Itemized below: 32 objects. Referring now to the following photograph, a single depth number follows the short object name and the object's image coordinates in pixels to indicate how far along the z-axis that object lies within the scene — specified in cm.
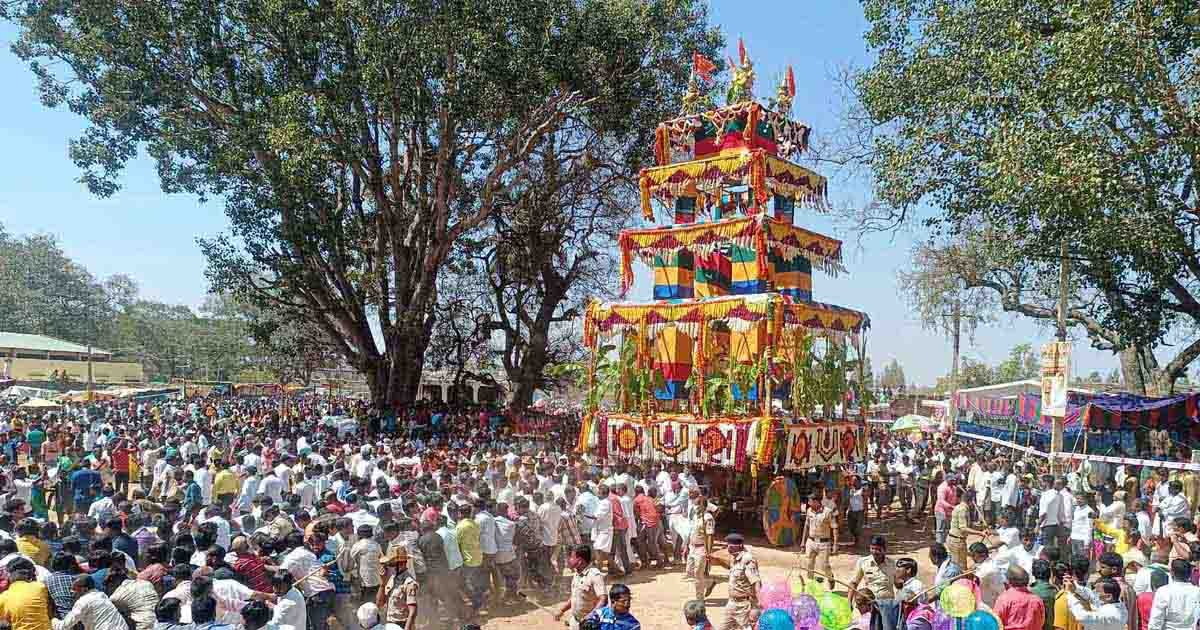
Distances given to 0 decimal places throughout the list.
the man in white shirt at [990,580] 779
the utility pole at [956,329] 3330
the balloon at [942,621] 562
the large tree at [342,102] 2138
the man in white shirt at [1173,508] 1114
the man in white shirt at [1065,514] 1118
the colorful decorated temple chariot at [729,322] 1402
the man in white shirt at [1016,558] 801
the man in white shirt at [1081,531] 1057
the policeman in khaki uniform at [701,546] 970
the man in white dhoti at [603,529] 1062
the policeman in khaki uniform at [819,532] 1033
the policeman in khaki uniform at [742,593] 711
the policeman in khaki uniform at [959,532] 1072
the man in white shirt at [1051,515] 1118
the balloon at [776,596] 594
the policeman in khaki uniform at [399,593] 650
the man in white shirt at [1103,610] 596
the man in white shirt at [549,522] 1012
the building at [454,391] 3244
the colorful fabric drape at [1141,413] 1816
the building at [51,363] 4472
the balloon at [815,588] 611
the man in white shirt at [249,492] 1055
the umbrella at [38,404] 2472
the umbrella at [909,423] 2514
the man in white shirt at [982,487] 1398
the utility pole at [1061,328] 1541
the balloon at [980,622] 548
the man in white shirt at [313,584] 684
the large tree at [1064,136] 1398
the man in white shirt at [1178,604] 604
